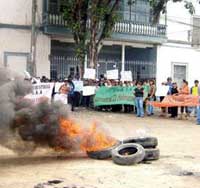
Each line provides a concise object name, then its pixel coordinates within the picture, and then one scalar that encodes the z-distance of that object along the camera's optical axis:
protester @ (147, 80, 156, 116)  22.01
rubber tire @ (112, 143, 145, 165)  10.15
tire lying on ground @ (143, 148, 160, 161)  10.64
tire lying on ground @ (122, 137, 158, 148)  11.10
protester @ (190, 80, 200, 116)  21.20
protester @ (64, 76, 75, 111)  22.35
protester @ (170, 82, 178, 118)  21.28
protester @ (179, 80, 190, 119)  20.92
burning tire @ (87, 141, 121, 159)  10.69
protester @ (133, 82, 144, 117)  21.22
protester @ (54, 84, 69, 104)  20.75
